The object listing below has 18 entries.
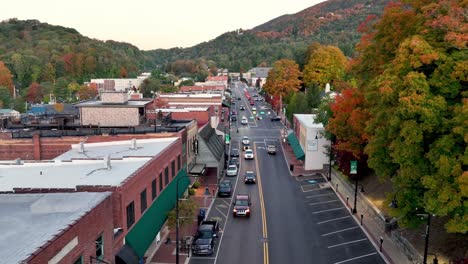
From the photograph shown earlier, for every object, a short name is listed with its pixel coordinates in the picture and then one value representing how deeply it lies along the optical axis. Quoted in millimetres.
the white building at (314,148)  54781
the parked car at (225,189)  44000
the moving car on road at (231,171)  53094
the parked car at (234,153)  63831
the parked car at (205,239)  29688
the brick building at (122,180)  23219
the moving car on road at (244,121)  99525
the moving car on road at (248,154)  62556
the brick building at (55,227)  15602
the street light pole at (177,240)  27177
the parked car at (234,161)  58875
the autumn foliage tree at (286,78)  105319
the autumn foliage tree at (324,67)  103312
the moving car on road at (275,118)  104781
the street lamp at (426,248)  24062
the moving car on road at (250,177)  49125
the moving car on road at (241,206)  37594
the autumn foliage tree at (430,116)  22141
